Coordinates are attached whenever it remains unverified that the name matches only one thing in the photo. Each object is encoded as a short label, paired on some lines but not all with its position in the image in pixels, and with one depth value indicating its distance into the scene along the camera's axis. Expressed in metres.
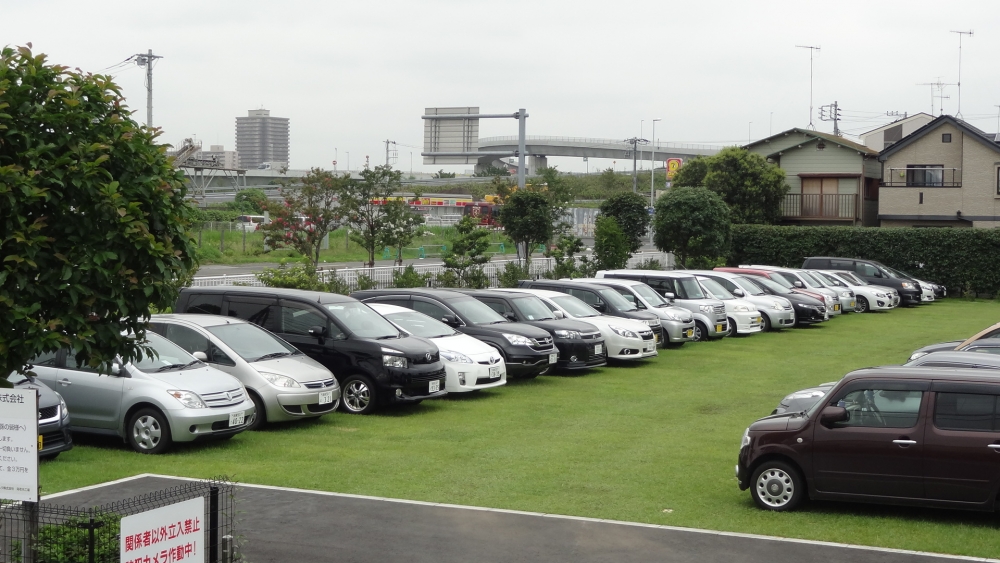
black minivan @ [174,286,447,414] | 15.18
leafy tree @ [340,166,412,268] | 33.25
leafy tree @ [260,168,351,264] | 32.84
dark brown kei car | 9.23
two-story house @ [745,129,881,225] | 49.50
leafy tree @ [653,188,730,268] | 37.69
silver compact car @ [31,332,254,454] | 12.17
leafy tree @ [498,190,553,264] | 34.66
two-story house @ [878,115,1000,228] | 44.81
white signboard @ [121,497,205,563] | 5.80
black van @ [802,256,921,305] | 37.53
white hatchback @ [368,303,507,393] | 16.52
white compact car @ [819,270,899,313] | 35.34
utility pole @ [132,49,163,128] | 44.33
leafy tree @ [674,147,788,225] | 48.72
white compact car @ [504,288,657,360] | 20.89
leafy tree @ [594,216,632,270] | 35.84
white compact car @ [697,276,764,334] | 26.94
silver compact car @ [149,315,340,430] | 13.75
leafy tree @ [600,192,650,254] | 39.75
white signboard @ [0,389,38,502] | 6.31
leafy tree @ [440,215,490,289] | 31.72
